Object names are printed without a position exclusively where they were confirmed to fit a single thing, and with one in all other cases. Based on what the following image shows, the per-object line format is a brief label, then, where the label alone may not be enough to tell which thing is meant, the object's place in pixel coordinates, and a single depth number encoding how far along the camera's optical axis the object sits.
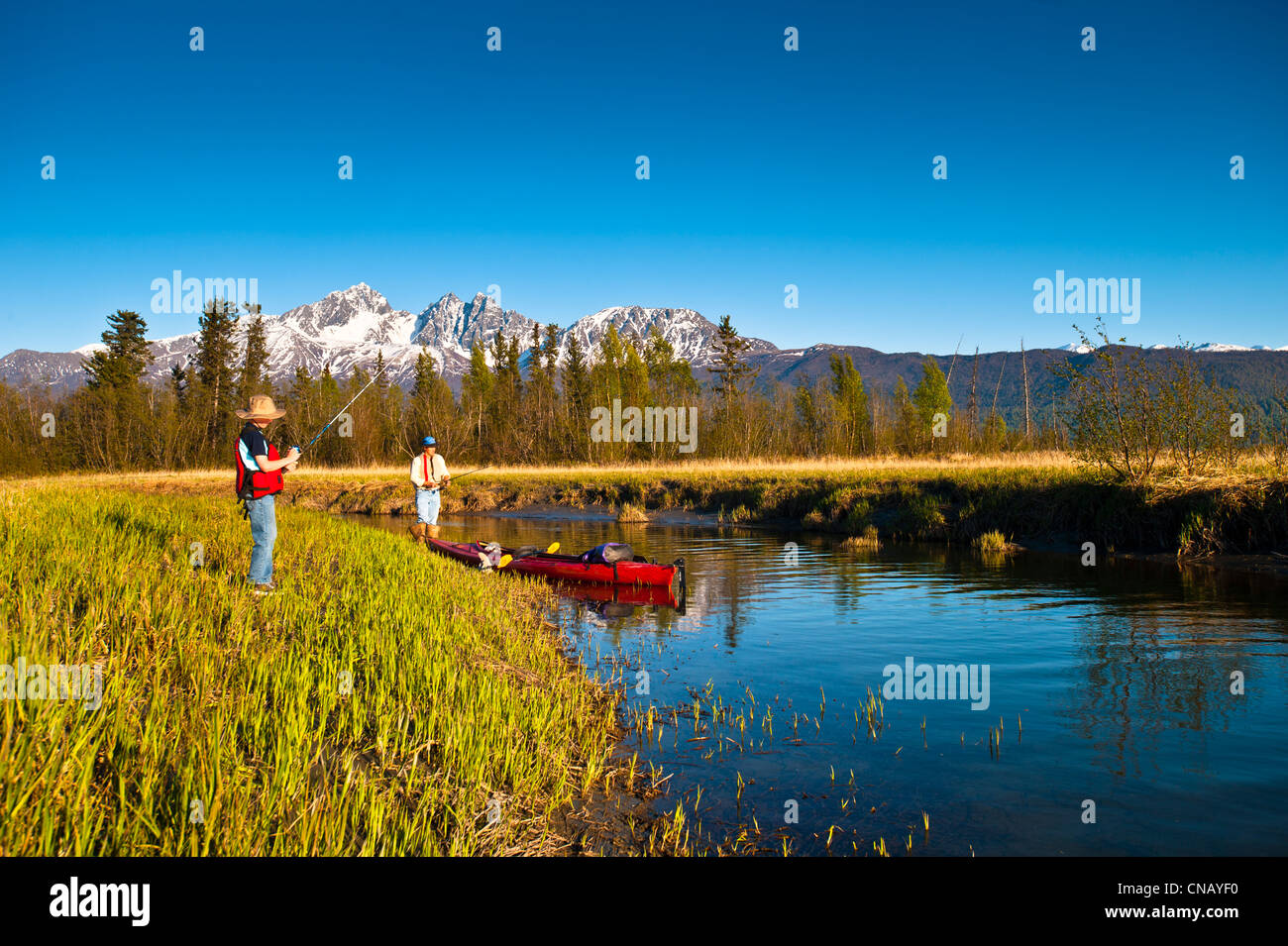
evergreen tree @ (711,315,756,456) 55.56
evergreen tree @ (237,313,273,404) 69.44
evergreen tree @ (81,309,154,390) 62.47
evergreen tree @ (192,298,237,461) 66.06
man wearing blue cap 18.00
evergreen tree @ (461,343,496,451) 74.81
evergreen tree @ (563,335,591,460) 62.97
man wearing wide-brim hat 9.58
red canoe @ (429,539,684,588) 14.99
